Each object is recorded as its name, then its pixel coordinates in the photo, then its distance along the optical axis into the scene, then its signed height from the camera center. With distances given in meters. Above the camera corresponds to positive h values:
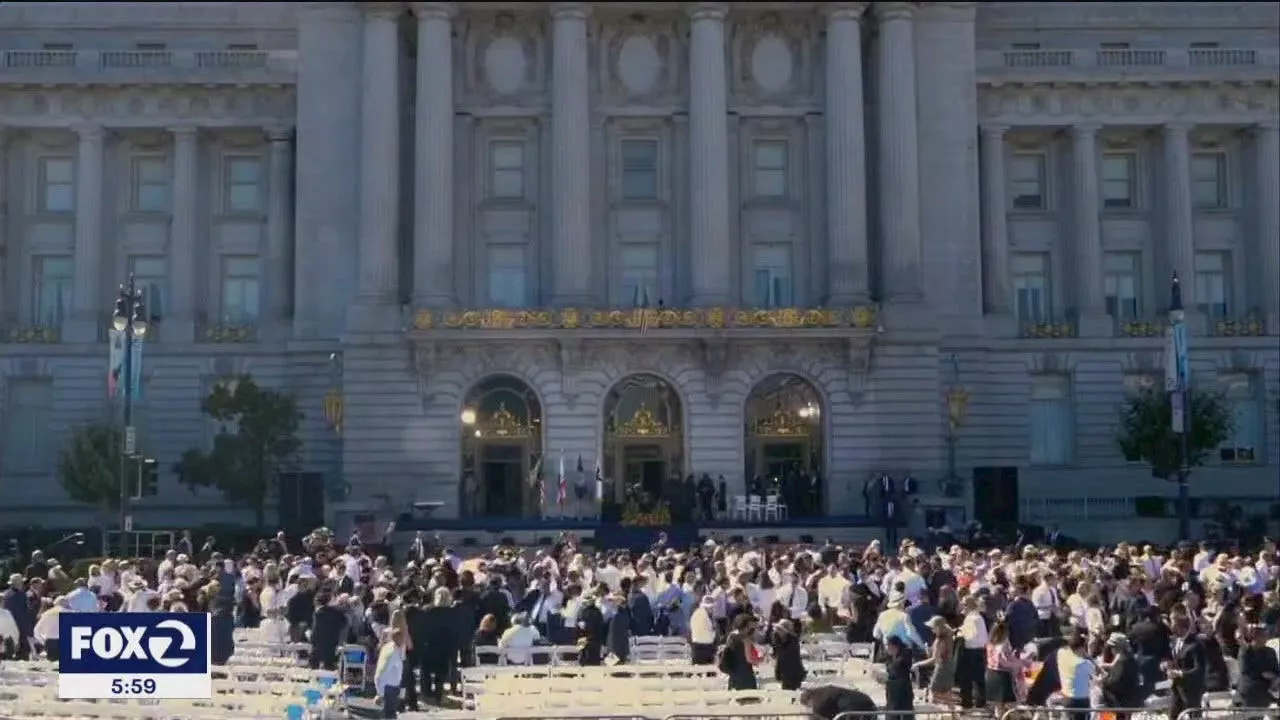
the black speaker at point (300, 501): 55.84 +0.40
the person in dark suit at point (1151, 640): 23.64 -1.79
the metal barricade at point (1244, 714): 18.99 -2.30
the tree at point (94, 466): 57.16 +1.58
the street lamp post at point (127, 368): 40.62 +3.52
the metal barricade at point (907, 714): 16.95 -2.07
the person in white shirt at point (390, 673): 22.61 -2.05
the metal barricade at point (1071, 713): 18.58 -2.34
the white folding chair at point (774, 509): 59.78 +0.04
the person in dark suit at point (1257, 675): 20.83 -2.00
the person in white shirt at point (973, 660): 23.30 -2.02
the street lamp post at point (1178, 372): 47.22 +3.65
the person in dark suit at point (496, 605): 28.96 -1.54
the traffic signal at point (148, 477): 40.84 +0.87
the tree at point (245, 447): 60.22 +2.30
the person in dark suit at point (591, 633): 26.73 -1.86
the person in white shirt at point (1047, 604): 26.11 -1.46
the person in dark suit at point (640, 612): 29.16 -1.67
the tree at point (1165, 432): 60.06 +2.58
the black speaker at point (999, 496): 55.53 +0.39
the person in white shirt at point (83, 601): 27.20 -1.34
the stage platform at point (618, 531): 53.75 -0.64
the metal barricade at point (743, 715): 17.22 -2.07
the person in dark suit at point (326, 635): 25.56 -1.78
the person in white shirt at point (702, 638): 26.23 -1.91
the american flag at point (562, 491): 60.00 +0.70
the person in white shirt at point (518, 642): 25.45 -1.88
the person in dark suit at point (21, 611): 27.77 -1.52
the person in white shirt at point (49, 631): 25.70 -1.70
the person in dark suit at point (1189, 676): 21.03 -2.04
